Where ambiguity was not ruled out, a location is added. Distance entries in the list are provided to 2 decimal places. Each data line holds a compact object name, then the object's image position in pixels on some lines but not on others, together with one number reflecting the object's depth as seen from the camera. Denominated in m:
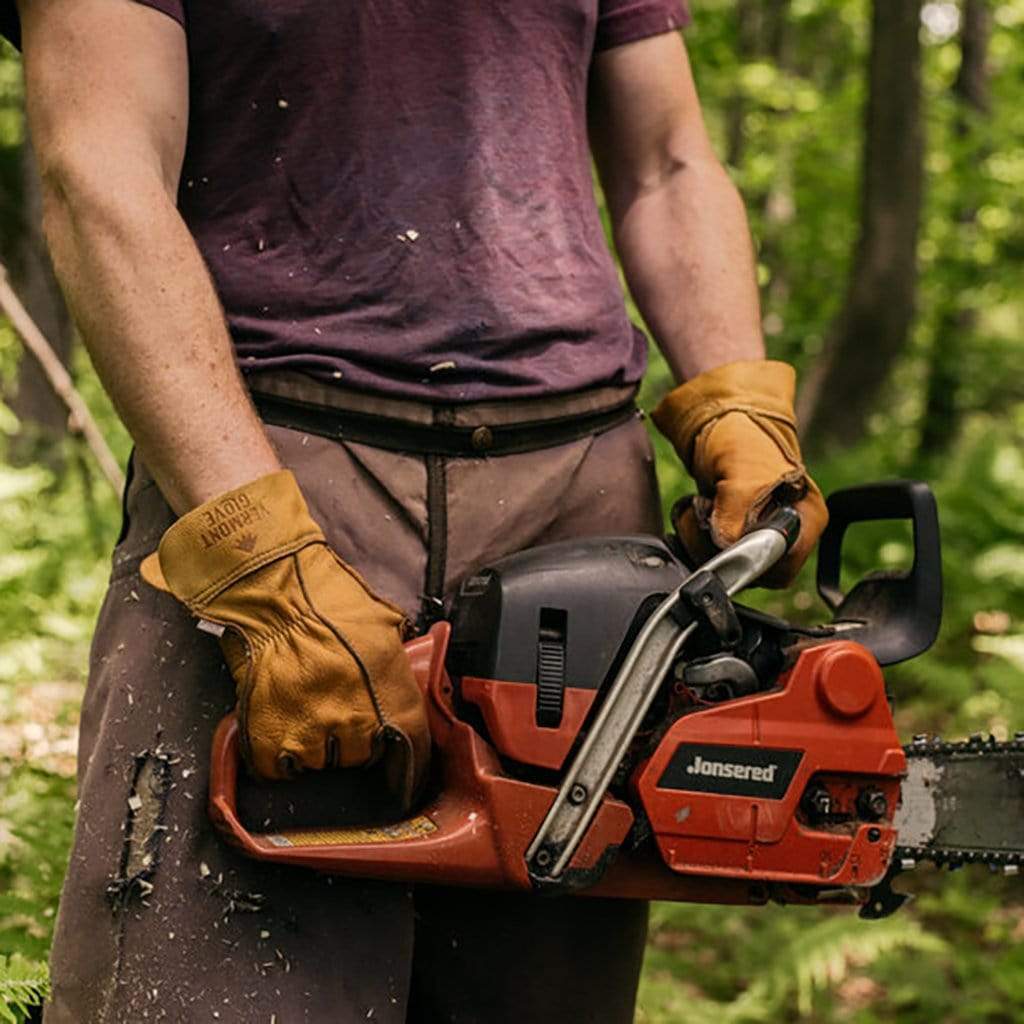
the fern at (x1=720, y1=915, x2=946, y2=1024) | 3.63
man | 1.61
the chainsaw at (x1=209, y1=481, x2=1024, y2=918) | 1.60
